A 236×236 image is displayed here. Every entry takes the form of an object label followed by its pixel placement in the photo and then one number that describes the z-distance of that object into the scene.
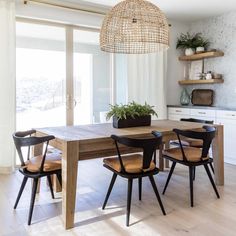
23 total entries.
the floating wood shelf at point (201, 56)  4.84
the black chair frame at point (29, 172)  2.34
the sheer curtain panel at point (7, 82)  3.75
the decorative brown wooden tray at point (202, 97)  5.14
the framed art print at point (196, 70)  5.29
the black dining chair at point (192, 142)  3.53
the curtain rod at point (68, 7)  3.85
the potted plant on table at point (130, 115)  3.07
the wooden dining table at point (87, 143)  2.27
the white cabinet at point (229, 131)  4.27
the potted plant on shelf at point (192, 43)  5.15
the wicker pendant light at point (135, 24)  2.72
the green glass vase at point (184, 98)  5.49
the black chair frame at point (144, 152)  2.28
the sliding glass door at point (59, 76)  4.18
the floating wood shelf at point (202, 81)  4.89
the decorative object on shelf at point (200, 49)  5.08
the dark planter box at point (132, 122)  3.07
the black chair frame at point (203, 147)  2.65
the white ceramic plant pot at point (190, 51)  5.25
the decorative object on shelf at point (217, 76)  4.93
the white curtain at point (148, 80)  4.88
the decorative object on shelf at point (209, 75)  4.97
